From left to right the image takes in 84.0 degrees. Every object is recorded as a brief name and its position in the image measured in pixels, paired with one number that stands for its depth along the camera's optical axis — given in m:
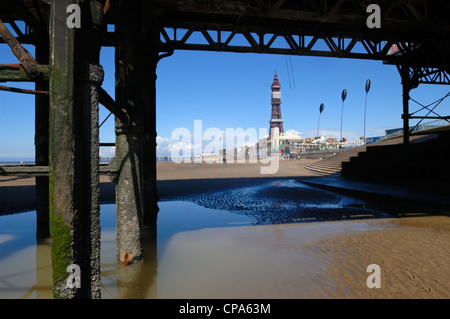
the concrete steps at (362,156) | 13.84
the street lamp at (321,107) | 63.59
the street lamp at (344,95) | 51.53
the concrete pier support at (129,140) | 4.32
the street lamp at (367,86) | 46.34
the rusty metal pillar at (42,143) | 5.88
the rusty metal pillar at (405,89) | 13.58
